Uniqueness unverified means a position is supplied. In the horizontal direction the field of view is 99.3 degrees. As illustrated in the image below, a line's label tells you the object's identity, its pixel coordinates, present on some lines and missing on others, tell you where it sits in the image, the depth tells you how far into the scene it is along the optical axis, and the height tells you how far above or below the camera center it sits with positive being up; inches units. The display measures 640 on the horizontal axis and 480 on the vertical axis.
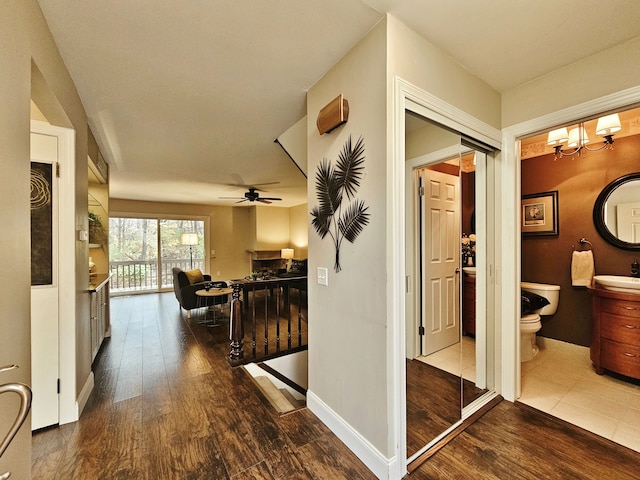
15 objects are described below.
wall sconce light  67.7 +32.5
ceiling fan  224.8 +37.9
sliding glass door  277.9 -10.4
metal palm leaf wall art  65.1 +11.2
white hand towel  118.0 -13.1
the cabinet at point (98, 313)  110.3 -33.8
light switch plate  76.4 -10.1
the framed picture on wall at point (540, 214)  131.0 +12.7
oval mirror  108.3 +10.9
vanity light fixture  93.4 +39.5
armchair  188.5 -36.6
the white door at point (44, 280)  75.5 -10.6
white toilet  110.2 -32.9
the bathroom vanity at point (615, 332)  92.6 -33.2
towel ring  120.5 -1.4
